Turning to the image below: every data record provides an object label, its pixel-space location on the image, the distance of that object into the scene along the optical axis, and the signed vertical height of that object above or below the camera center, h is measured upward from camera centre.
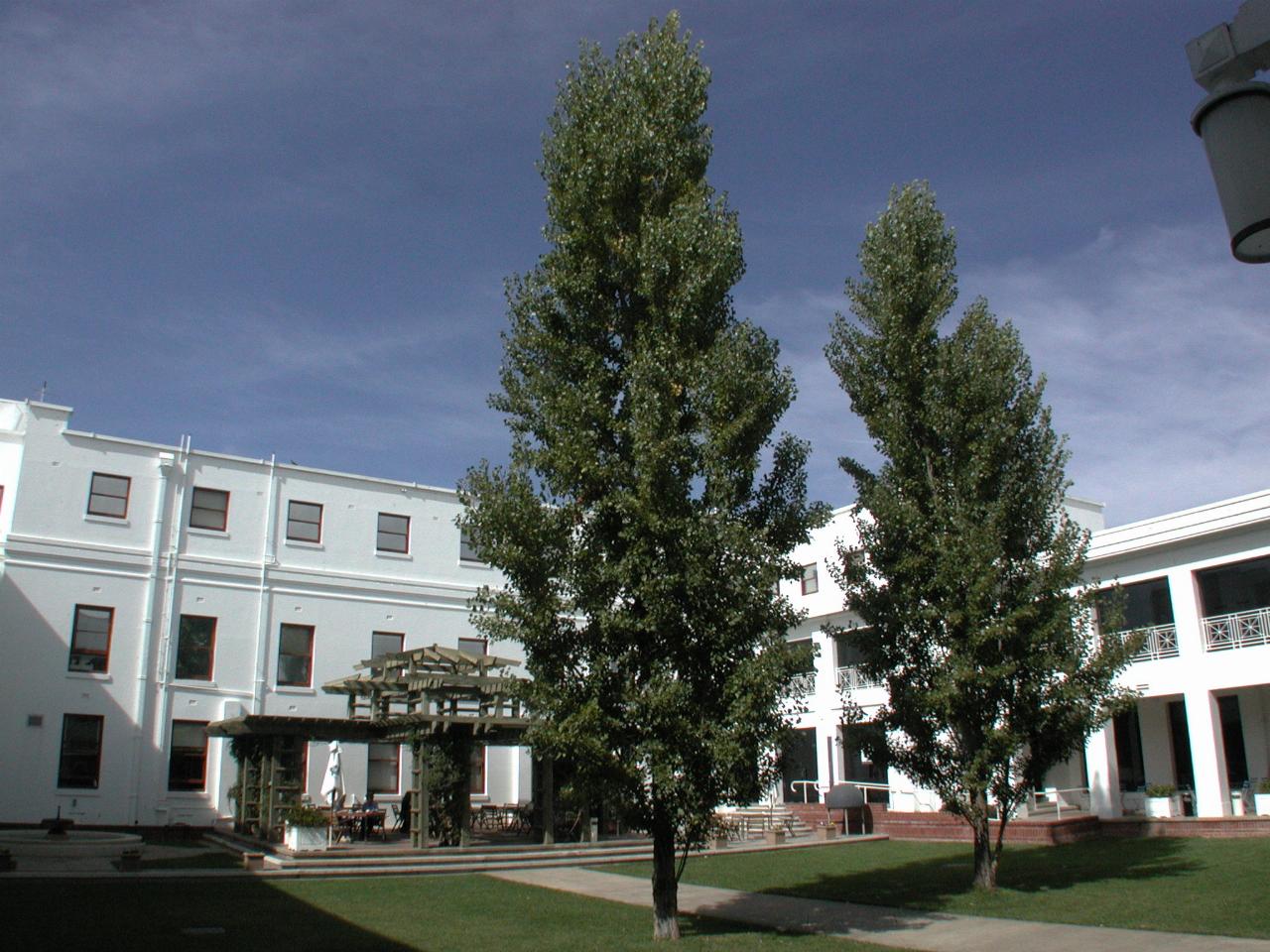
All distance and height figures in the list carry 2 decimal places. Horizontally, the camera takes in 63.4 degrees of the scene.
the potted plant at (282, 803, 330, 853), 20.00 -1.87
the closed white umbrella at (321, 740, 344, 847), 24.09 -1.09
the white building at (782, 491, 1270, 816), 22.59 +1.41
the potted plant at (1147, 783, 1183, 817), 22.81 -1.61
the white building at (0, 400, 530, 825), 24.73 +3.10
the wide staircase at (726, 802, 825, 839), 27.38 -2.48
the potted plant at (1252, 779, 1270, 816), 21.14 -1.42
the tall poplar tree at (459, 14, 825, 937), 12.70 +3.18
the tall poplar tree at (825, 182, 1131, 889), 16.22 +2.85
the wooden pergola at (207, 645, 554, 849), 21.42 +0.08
